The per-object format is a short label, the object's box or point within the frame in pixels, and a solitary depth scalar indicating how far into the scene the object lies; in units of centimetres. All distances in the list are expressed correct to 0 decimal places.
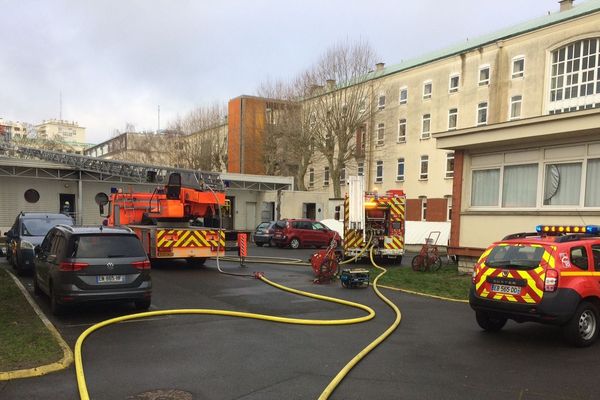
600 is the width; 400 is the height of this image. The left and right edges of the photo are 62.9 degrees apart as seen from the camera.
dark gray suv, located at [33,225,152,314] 827
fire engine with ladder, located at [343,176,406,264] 1893
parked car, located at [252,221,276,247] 2792
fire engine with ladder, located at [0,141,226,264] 1567
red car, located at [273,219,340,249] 2700
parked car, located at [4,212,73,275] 1320
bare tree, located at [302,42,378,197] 3928
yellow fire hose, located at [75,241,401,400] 520
